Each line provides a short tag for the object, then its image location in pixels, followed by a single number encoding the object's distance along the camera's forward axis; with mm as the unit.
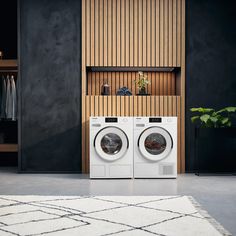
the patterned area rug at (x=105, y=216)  3020
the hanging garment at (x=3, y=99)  7102
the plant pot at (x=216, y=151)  6445
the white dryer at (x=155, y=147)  5941
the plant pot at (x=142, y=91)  6625
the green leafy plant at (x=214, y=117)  6109
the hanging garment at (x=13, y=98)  7051
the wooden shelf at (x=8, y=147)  6796
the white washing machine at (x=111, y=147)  5902
